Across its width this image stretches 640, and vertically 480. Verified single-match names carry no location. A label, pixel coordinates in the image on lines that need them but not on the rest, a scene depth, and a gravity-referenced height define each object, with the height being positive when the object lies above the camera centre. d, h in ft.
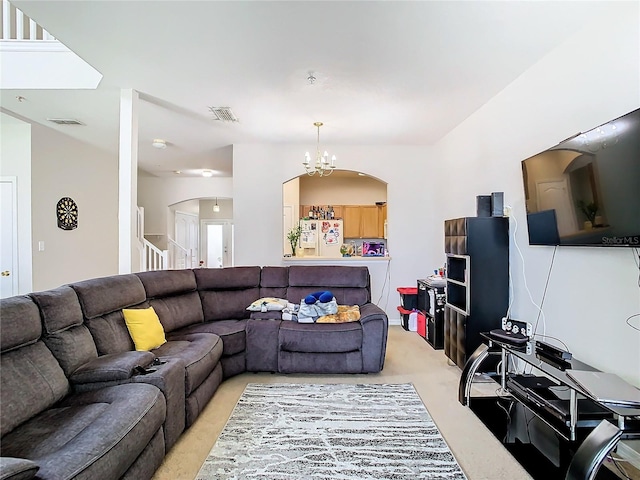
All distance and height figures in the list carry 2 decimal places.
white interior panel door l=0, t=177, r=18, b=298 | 15.10 -0.24
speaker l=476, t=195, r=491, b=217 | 11.53 +1.02
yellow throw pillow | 8.86 -2.46
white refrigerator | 26.73 +0.02
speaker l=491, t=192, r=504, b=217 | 11.37 +1.04
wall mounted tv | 6.01 +1.00
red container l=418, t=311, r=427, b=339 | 15.60 -4.06
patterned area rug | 6.62 -4.48
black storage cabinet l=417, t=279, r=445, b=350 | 14.23 -3.30
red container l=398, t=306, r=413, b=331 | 17.22 -4.02
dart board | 16.90 +0.96
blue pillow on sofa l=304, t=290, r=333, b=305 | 12.23 -2.22
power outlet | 9.08 -2.38
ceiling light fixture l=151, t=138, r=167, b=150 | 17.39 +4.60
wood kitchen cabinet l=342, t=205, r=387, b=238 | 27.89 +1.03
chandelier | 14.39 +2.93
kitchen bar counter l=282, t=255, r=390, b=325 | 18.61 -2.41
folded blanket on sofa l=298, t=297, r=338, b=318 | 12.00 -2.55
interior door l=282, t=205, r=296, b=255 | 25.23 +1.03
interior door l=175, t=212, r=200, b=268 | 29.34 -0.08
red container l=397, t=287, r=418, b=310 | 17.32 -3.06
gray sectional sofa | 5.12 -2.87
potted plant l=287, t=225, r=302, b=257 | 19.21 -0.22
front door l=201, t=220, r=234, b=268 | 34.55 -0.77
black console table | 4.93 -3.17
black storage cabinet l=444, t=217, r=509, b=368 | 10.88 -1.22
